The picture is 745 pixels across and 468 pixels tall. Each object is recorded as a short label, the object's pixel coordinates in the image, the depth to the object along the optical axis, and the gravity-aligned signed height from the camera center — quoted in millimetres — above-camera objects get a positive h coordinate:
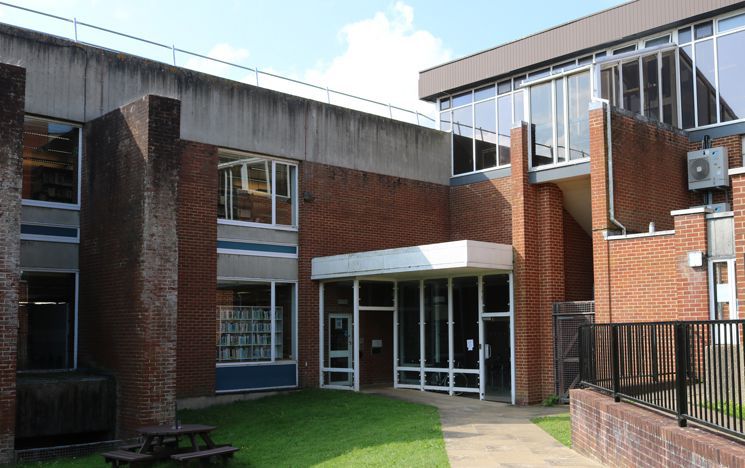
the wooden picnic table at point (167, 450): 10859 -2042
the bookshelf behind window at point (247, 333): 17406 -584
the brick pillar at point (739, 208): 10162 +1278
